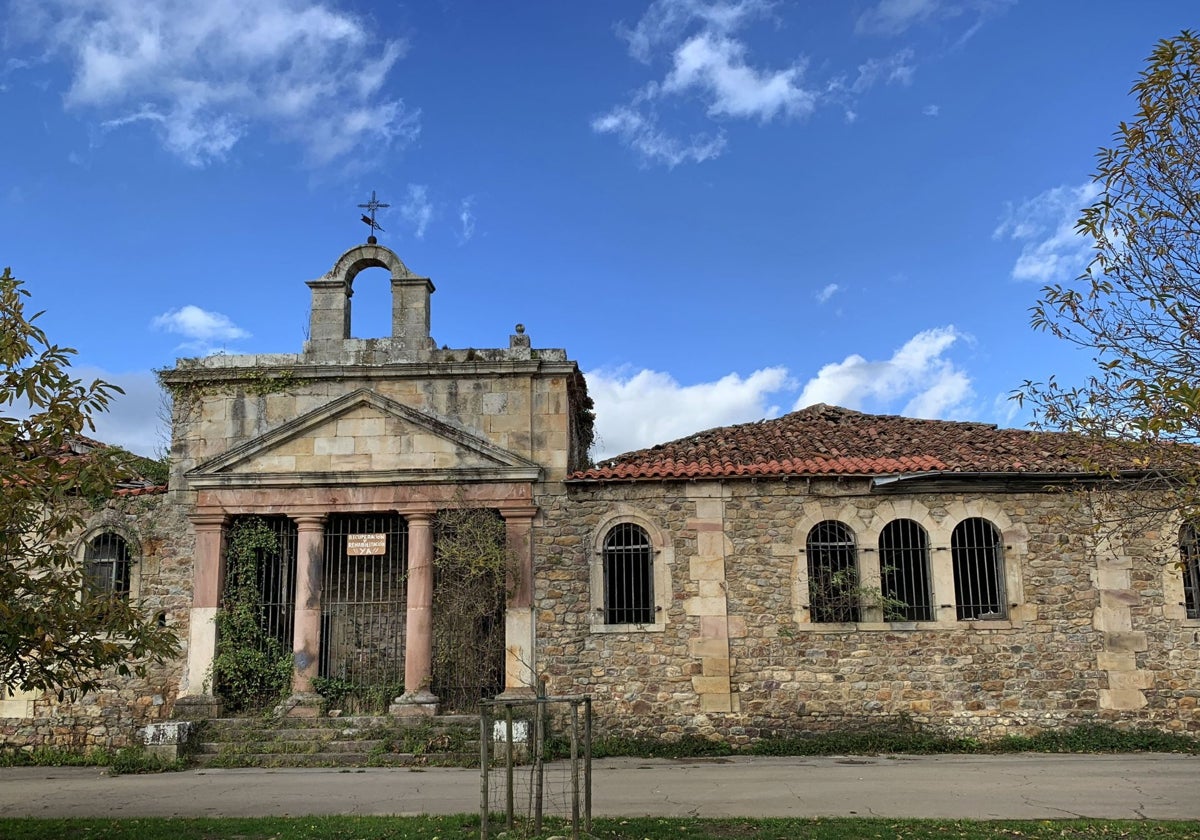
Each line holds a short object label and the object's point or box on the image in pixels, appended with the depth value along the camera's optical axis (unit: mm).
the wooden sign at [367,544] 15148
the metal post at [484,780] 7672
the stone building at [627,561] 14203
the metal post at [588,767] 8250
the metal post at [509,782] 7793
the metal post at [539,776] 7906
